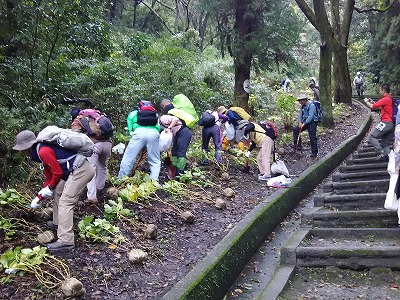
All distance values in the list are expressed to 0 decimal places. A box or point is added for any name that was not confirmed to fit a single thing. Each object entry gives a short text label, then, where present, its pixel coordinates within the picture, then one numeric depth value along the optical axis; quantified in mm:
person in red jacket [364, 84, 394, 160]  9695
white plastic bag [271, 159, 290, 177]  10109
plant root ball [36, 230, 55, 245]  5332
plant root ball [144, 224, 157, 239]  6070
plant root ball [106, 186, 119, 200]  7168
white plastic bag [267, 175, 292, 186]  9592
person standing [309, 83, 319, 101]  18203
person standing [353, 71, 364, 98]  31203
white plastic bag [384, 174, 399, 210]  6375
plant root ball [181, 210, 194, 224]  6957
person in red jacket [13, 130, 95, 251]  5230
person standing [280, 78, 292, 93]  25758
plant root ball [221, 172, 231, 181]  9664
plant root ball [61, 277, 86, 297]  4324
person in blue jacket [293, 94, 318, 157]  12242
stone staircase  6152
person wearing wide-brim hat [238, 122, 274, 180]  9922
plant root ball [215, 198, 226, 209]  7930
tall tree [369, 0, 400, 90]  26031
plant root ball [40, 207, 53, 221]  6180
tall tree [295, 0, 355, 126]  16266
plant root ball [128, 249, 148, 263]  5320
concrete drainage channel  5020
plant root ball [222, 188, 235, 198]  8635
